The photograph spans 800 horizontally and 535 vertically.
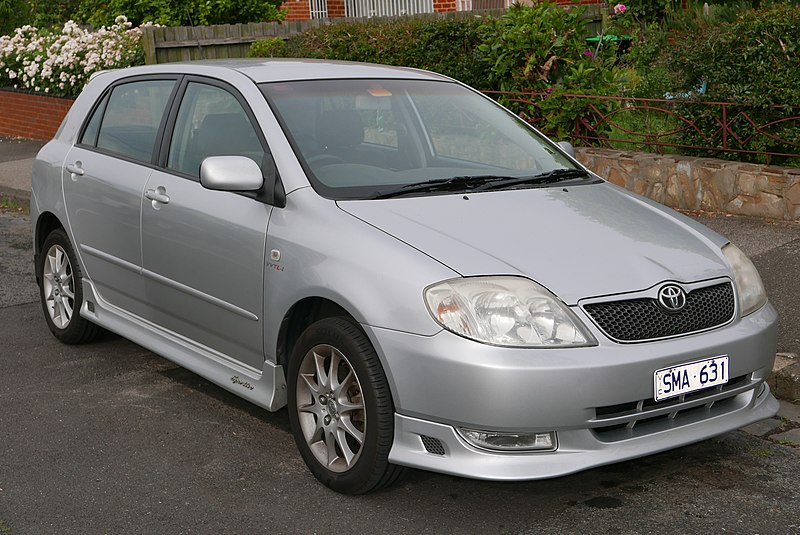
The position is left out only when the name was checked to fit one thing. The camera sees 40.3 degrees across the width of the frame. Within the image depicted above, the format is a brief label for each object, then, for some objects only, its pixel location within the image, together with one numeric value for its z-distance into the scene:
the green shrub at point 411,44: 11.09
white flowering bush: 15.60
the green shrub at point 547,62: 10.22
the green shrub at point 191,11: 16.48
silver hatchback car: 3.99
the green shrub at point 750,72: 8.62
